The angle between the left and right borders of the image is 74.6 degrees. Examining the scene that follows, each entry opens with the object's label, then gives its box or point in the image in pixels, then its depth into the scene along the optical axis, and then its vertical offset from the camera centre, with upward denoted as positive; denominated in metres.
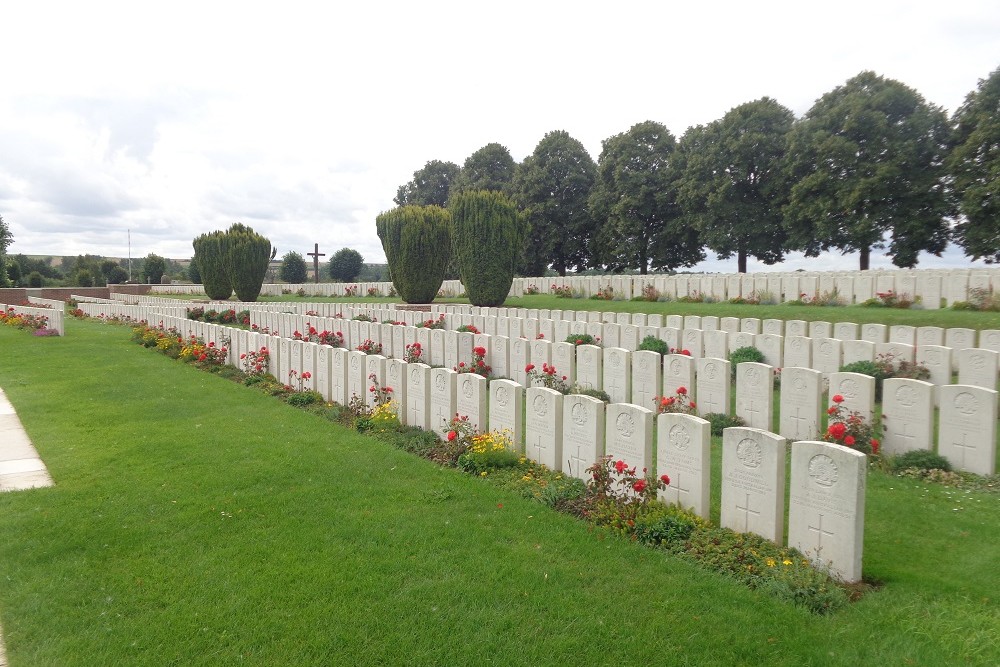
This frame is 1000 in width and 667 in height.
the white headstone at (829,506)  3.96 -1.32
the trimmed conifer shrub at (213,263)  31.34 +1.62
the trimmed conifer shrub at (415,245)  23.50 +1.84
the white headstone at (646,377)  8.39 -1.06
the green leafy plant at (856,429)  6.45 -1.33
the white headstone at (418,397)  7.58 -1.19
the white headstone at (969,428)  5.86 -1.22
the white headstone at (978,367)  7.97 -0.90
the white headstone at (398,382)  7.99 -1.06
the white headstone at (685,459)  4.82 -1.24
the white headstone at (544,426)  6.04 -1.23
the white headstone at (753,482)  4.40 -1.29
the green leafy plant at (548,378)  9.18 -1.22
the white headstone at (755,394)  7.36 -1.14
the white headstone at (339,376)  9.11 -1.12
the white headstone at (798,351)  9.86 -0.86
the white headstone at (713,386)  7.98 -1.12
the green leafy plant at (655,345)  11.00 -0.84
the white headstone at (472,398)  6.83 -1.09
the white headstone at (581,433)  5.55 -1.19
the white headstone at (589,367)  9.30 -1.03
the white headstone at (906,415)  6.33 -1.19
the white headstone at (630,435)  5.14 -1.12
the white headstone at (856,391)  6.84 -1.03
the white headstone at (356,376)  8.68 -1.08
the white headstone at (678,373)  8.42 -1.02
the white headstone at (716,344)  10.76 -0.81
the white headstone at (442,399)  7.21 -1.15
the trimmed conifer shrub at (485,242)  22.45 +1.83
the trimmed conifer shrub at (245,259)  30.41 +1.73
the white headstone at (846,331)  11.42 -0.64
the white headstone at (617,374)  8.85 -1.08
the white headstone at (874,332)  10.96 -0.65
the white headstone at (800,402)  7.03 -1.17
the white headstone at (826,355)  9.52 -0.89
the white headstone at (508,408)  6.50 -1.14
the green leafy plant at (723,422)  7.55 -1.47
